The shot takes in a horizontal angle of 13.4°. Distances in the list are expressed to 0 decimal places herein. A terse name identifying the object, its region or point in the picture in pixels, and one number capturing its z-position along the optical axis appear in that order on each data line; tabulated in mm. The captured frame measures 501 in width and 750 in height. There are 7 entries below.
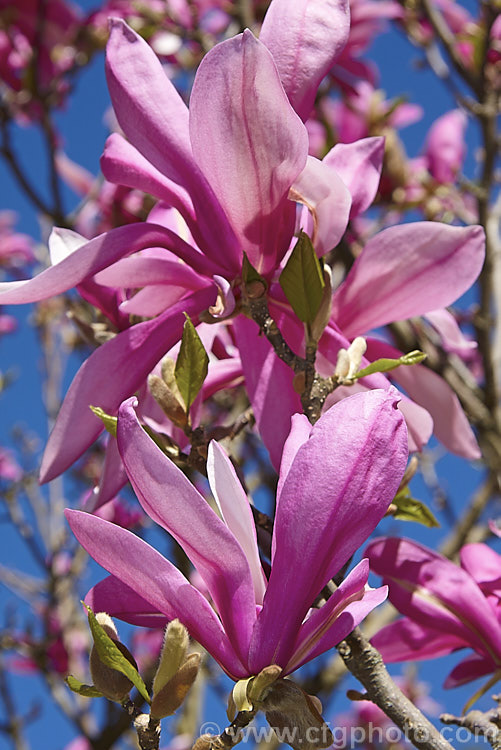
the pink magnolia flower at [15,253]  2836
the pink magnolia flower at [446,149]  1887
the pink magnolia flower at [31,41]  2193
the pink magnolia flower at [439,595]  825
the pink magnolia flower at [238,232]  751
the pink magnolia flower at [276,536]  701
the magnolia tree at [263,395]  709
